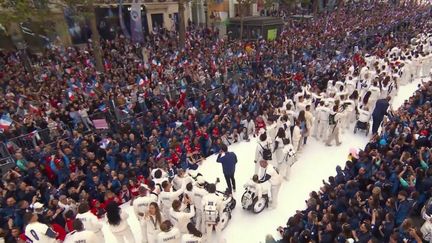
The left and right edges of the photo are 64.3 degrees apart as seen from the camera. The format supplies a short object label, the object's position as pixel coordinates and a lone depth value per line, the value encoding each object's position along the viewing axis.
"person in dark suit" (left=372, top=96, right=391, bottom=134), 10.95
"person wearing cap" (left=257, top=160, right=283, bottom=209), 7.64
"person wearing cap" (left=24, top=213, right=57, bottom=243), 5.93
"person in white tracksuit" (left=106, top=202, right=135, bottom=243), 6.11
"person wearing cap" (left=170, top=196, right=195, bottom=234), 6.07
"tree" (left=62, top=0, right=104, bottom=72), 16.38
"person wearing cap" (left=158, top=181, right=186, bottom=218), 6.70
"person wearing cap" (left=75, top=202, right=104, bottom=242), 6.06
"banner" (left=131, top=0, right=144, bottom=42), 20.02
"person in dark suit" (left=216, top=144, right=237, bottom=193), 8.09
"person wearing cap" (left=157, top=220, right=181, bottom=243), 5.65
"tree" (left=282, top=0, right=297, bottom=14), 31.31
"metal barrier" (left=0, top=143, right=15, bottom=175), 9.58
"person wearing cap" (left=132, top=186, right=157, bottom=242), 6.52
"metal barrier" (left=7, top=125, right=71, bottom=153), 10.30
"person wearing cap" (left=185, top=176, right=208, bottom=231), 6.81
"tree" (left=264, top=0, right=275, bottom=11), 28.87
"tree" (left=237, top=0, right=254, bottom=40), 24.35
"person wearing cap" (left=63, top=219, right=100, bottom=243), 5.65
